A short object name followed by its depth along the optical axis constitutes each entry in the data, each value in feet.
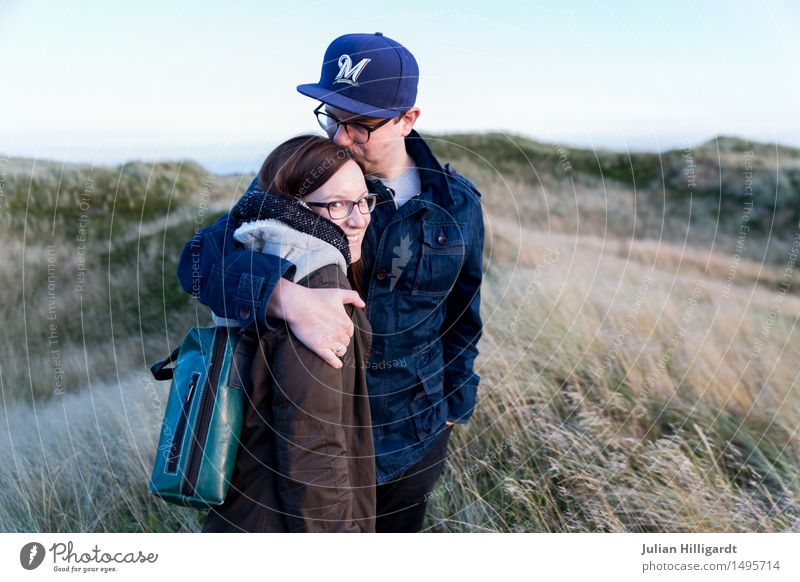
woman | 7.01
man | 7.27
